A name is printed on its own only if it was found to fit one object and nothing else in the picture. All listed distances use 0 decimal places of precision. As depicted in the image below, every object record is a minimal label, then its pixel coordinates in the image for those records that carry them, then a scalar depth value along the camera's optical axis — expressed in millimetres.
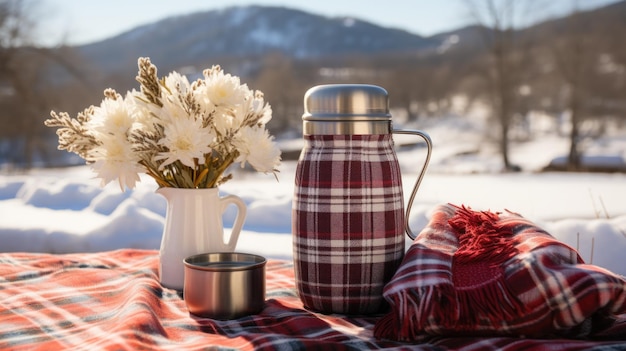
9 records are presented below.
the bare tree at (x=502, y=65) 12734
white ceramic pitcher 1065
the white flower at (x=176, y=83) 1019
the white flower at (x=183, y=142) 948
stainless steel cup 885
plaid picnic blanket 766
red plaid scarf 752
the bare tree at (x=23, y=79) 14469
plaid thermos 908
